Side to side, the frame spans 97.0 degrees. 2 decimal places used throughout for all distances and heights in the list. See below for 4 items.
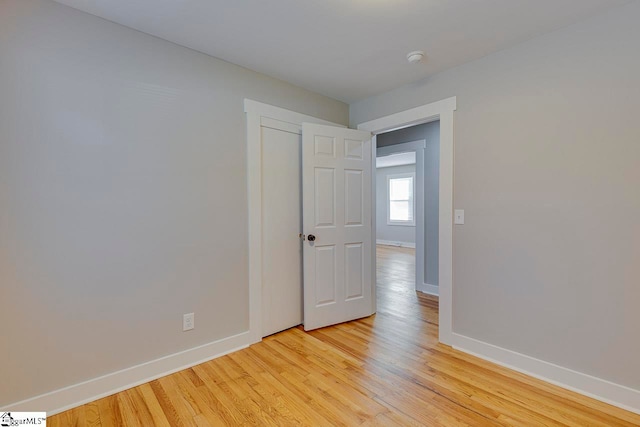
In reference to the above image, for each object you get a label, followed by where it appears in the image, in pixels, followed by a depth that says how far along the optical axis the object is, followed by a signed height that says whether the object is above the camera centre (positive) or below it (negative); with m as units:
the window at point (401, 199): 8.66 +0.21
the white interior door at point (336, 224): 2.76 -0.19
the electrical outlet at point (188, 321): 2.13 -0.87
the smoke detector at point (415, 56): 2.15 +1.15
